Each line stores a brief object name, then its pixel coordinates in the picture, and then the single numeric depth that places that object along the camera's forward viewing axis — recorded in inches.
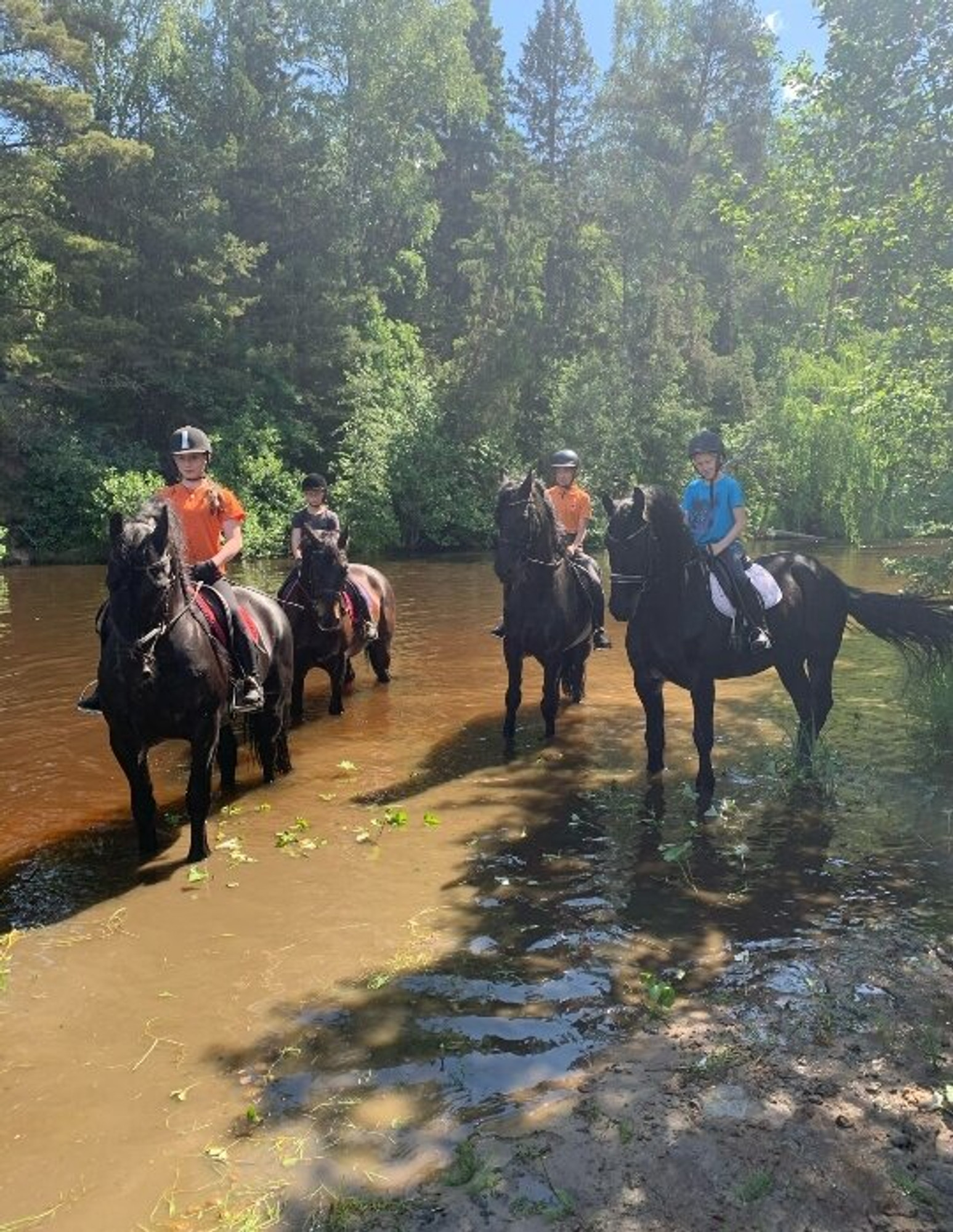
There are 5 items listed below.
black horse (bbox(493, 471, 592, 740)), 352.8
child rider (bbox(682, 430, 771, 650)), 310.8
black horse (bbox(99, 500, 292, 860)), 231.3
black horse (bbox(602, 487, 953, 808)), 293.4
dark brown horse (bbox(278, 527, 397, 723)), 396.2
